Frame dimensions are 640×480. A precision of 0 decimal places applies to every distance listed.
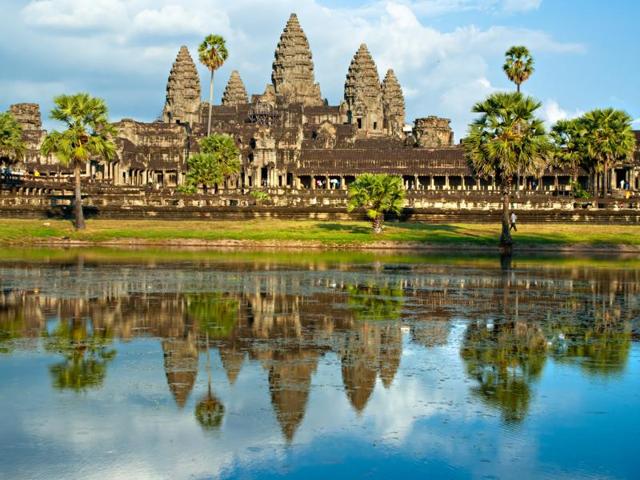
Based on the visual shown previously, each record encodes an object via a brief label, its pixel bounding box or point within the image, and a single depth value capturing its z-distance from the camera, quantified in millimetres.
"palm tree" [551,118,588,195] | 76250
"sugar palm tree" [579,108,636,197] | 73438
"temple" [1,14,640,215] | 101806
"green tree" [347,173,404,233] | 58781
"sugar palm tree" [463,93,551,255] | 52156
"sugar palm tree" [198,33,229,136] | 101500
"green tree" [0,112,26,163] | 74500
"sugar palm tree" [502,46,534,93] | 77500
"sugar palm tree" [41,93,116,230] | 59562
